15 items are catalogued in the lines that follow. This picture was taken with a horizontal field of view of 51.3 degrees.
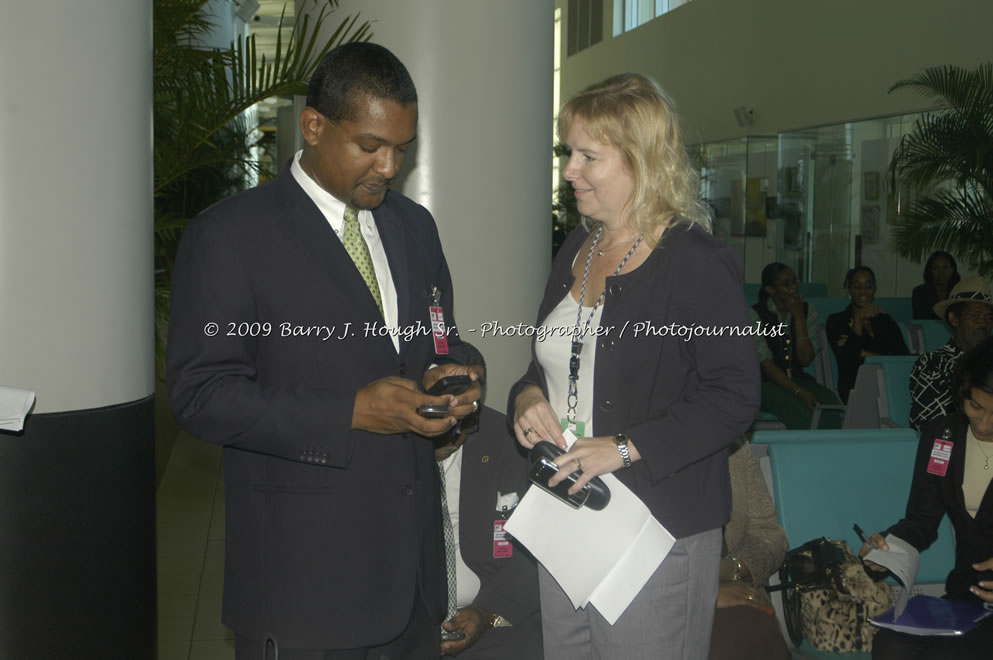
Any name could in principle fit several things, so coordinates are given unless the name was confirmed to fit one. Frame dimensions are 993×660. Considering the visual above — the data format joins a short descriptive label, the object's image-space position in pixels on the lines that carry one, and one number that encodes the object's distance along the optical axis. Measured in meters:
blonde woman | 2.00
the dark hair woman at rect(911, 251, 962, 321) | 9.21
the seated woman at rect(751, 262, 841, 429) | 7.25
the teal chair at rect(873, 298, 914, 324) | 9.91
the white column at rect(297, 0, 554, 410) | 4.22
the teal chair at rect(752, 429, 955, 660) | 3.68
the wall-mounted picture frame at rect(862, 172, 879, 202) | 11.66
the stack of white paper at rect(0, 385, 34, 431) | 2.46
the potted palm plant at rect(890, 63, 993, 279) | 8.06
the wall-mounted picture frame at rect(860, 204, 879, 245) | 11.78
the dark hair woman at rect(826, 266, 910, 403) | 7.53
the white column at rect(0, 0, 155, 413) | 2.70
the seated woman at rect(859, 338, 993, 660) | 3.48
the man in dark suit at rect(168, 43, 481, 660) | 1.81
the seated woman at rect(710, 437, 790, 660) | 3.16
